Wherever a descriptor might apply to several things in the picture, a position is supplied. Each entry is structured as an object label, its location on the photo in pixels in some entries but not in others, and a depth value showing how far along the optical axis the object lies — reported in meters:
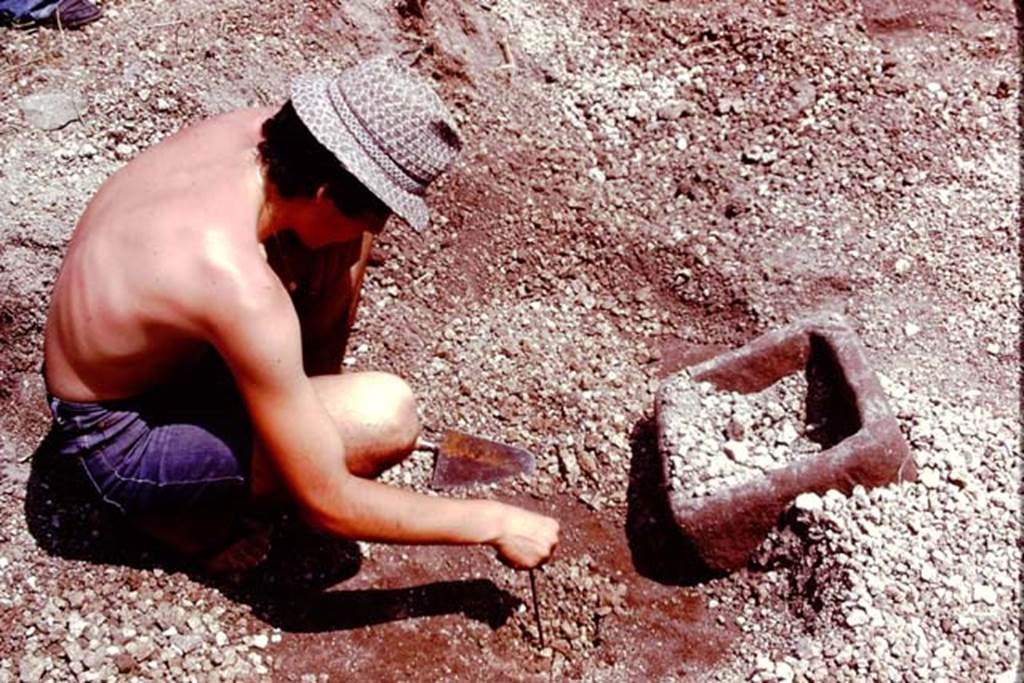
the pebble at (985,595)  2.29
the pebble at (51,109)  3.29
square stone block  2.39
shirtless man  1.95
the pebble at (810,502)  2.38
